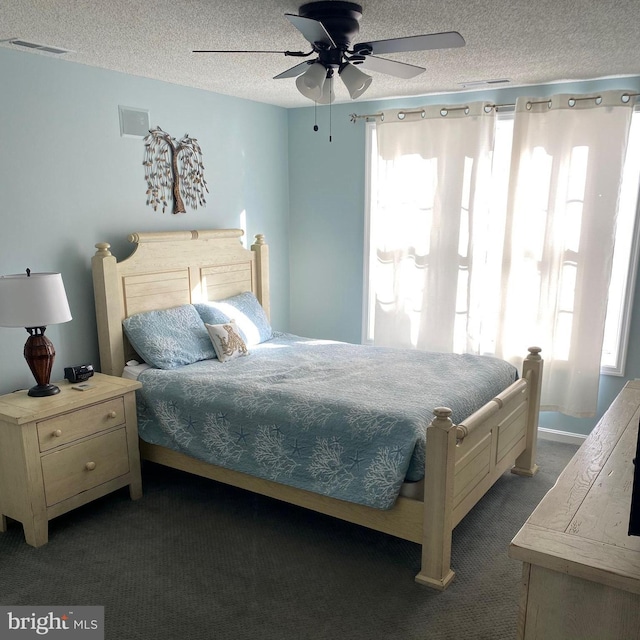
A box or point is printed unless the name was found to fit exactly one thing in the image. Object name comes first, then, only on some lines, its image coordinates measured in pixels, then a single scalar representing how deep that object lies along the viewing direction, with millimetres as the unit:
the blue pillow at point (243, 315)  3924
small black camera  3180
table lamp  2740
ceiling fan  2275
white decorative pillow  3672
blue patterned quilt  2568
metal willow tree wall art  3785
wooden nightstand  2729
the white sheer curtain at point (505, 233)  3793
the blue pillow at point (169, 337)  3482
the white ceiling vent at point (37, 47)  2830
